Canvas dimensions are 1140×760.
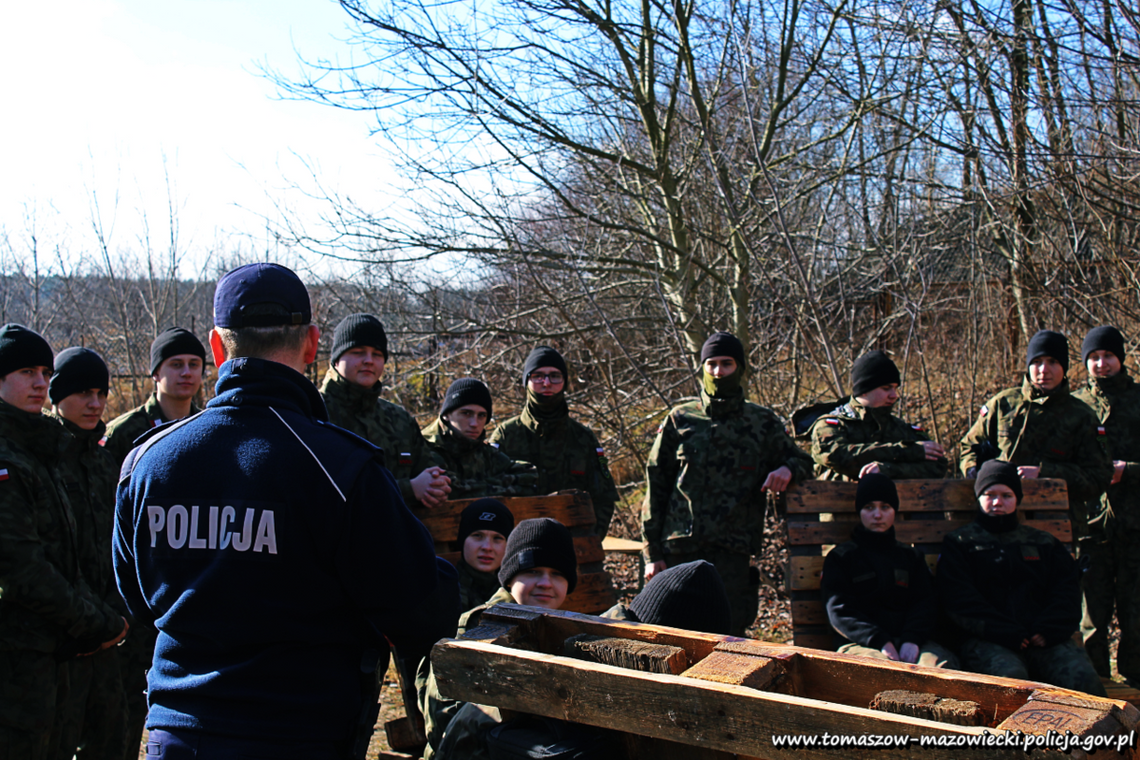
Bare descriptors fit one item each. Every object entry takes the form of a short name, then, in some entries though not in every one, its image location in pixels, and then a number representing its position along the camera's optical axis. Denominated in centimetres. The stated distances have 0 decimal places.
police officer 206
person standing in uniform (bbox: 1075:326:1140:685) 628
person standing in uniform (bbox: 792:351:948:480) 571
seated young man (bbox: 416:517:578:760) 376
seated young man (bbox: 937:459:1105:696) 468
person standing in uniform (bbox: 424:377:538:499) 546
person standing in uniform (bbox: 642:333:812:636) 560
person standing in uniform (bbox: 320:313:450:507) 520
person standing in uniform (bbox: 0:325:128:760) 364
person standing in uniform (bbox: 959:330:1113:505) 588
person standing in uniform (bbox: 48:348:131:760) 416
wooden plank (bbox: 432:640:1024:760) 196
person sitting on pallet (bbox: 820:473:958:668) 480
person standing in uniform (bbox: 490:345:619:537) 608
